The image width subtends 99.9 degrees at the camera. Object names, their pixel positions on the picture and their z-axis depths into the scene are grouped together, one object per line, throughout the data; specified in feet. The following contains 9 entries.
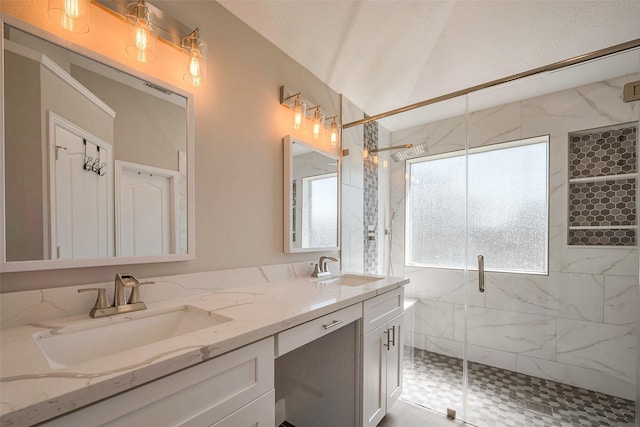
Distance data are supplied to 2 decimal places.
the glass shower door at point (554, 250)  6.02
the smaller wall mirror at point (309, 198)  5.78
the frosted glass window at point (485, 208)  7.11
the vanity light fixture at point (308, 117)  5.85
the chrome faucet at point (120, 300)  3.08
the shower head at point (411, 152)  7.86
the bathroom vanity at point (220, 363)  1.82
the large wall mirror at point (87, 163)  2.79
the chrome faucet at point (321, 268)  6.27
